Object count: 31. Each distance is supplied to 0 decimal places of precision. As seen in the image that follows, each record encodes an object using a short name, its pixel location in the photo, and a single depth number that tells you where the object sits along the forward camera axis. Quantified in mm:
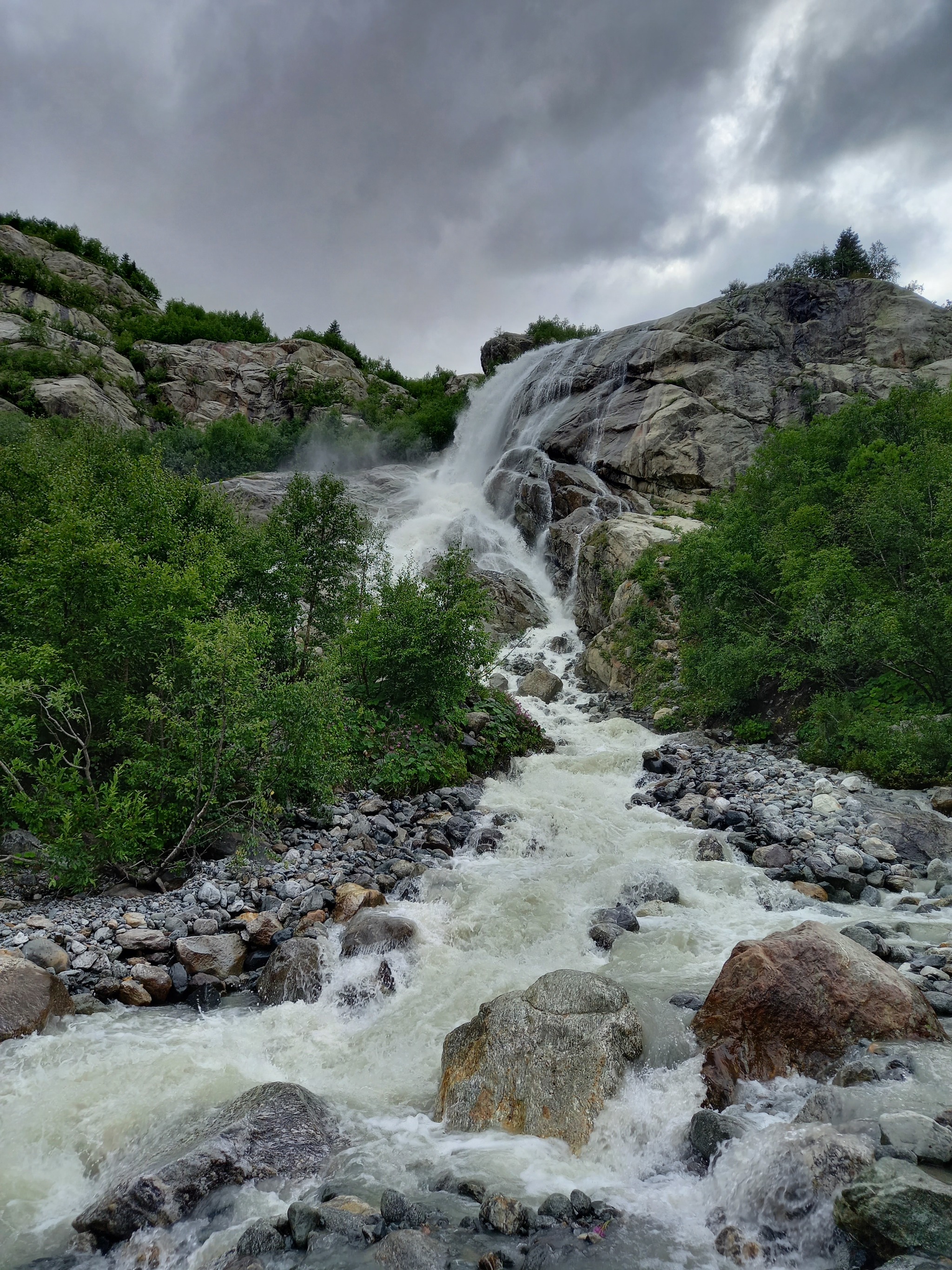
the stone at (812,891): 8570
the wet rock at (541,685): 22094
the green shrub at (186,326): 57156
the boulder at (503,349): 58344
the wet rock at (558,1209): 3973
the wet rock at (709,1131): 4363
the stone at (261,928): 7828
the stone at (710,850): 9969
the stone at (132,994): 6754
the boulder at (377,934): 7559
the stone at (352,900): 8430
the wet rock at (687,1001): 6016
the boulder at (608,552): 26875
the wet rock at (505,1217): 3887
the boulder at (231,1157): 4082
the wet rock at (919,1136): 3664
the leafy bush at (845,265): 47156
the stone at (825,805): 10859
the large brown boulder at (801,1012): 5059
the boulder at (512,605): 29328
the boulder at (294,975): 7020
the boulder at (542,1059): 4969
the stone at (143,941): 7176
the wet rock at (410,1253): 3562
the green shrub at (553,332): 57750
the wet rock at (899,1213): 3086
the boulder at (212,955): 7227
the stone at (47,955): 6699
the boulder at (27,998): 5859
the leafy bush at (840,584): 12109
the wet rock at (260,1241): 3812
